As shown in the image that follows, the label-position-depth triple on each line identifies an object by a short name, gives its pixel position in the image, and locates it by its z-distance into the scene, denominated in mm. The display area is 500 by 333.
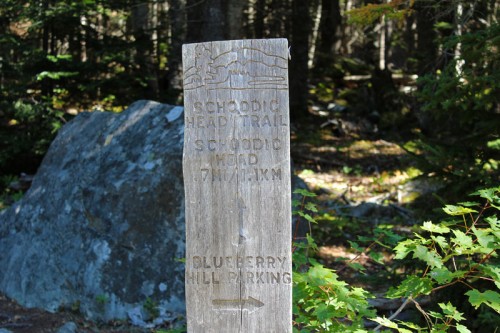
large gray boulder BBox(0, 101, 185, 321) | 6309
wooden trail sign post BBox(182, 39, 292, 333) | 3379
